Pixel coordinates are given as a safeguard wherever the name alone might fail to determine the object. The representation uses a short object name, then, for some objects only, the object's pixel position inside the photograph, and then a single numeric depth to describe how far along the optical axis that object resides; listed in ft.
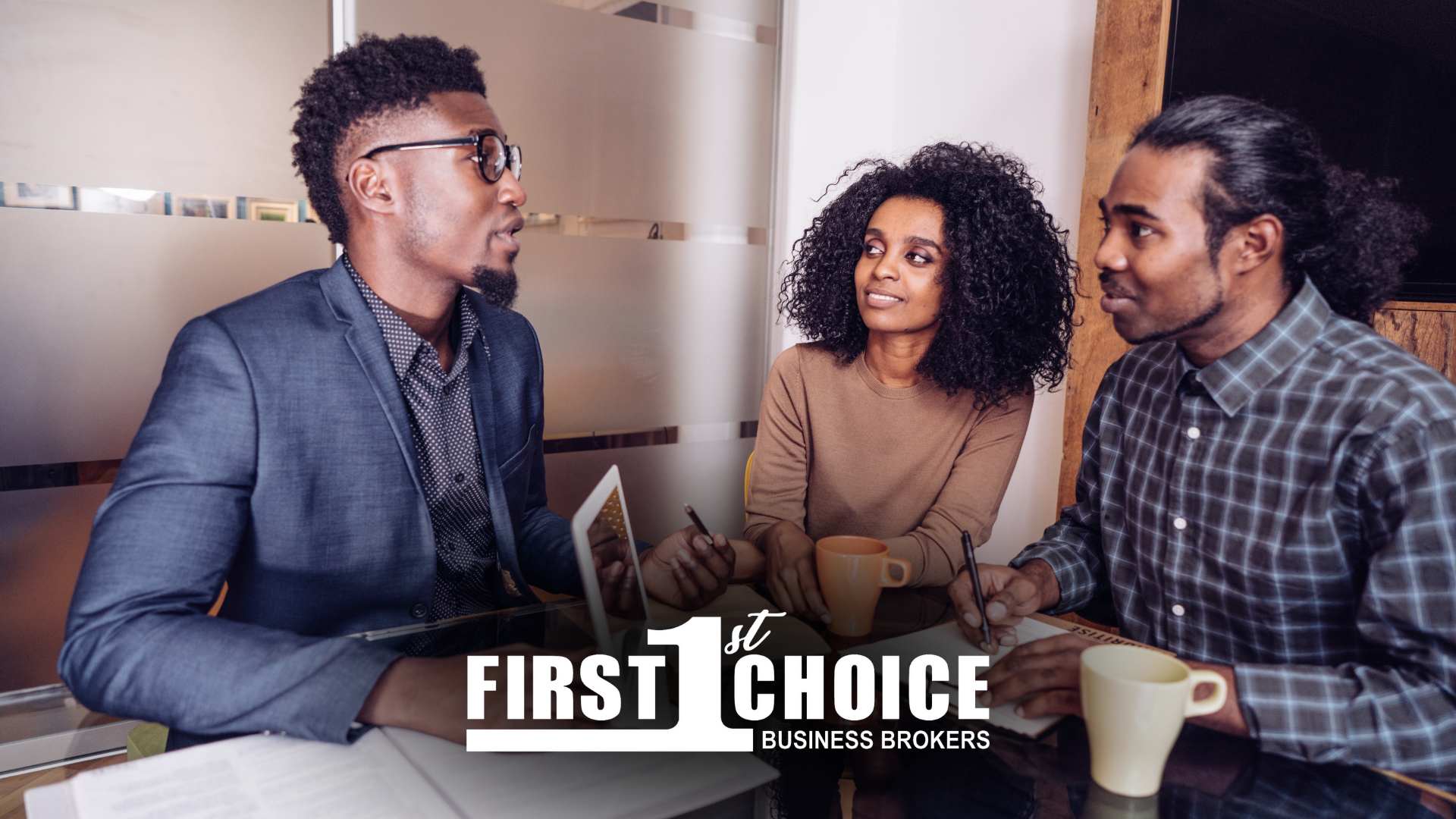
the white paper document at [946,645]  3.31
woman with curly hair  6.17
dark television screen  6.73
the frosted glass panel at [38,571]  7.34
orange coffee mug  3.77
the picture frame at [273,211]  8.02
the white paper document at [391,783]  2.47
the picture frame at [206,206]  7.69
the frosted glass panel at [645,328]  9.85
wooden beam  8.23
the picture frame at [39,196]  7.07
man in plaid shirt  3.19
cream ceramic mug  2.56
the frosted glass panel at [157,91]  7.04
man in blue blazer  3.12
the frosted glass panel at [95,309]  7.19
